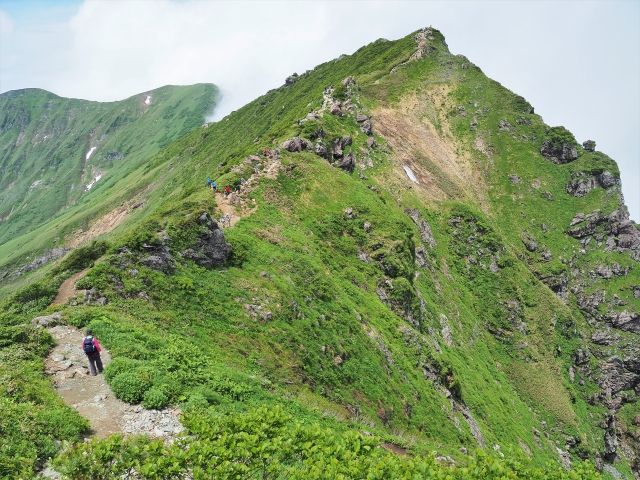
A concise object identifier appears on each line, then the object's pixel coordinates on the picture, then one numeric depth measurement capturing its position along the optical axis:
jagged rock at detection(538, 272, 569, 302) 95.81
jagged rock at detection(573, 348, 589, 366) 83.75
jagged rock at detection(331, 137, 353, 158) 70.25
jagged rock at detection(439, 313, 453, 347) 61.89
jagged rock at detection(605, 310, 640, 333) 94.56
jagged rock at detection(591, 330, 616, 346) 92.19
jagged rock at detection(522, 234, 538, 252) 103.50
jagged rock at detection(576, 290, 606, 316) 96.94
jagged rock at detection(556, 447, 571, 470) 61.97
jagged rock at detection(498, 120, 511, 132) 122.09
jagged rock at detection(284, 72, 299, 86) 180.48
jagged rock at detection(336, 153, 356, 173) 69.69
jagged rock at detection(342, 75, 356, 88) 93.94
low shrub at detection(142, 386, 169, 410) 18.55
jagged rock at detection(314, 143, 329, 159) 66.19
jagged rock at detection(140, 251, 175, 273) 31.89
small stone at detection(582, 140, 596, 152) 126.62
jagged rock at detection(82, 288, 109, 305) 26.92
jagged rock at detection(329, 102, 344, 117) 82.41
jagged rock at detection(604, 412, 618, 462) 75.29
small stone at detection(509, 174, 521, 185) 112.94
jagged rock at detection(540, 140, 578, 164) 119.31
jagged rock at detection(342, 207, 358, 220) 58.12
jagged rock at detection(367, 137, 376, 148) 81.04
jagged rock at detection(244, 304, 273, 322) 33.72
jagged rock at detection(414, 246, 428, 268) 69.55
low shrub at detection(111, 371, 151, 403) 18.92
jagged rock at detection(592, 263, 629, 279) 100.56
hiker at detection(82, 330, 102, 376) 20.00
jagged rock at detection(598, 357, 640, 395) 86.75
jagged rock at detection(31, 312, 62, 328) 23.53
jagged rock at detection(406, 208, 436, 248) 77.75
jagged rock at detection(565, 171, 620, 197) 114.00
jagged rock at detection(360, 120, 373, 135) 83.31
